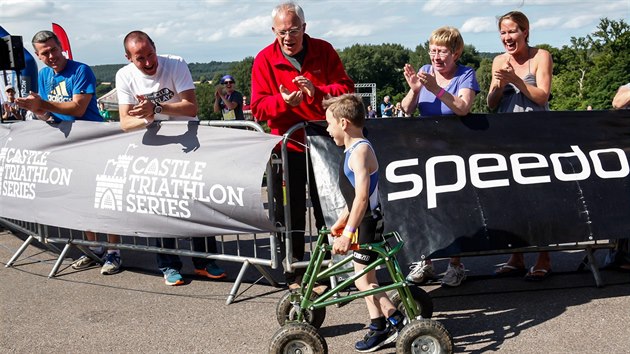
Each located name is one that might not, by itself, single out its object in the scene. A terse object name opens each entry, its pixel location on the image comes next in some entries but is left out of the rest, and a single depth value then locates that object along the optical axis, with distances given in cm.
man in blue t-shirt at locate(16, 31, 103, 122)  736
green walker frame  436
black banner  559
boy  437
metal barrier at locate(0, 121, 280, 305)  611
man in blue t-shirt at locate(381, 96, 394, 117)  3701
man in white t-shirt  639
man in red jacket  575
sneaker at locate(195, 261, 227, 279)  687
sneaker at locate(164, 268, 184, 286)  673
